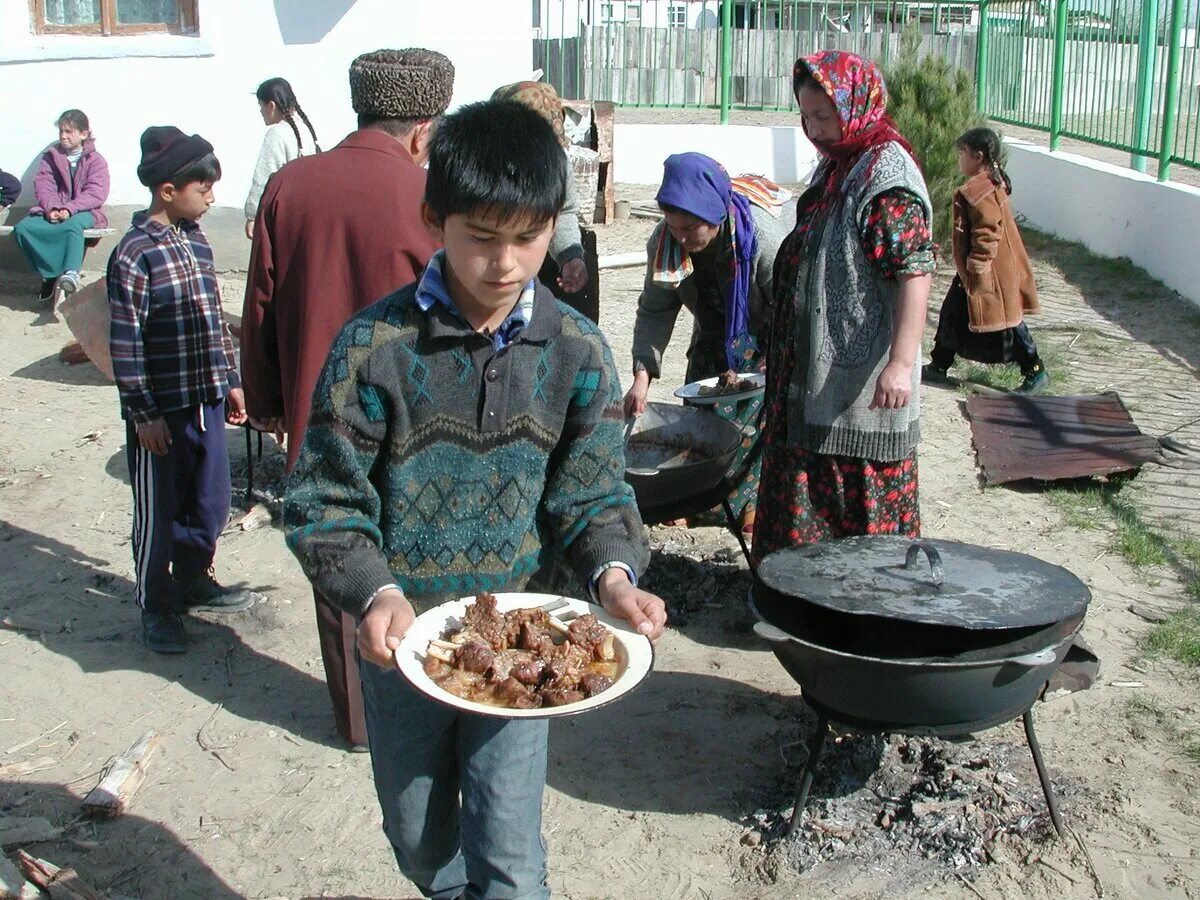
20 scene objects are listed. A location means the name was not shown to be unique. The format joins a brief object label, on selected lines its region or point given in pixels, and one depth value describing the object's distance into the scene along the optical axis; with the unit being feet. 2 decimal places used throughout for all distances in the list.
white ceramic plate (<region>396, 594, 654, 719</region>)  6.62
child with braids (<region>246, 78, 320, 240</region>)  23.94
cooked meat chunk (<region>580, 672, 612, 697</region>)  7.05
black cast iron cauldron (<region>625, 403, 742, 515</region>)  14.84
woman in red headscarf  12.23
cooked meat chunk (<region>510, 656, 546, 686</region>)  7.13
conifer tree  38.47
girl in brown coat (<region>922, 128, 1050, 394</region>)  25.98
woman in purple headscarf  14.97
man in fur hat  12.26
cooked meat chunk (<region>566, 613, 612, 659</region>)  7.41
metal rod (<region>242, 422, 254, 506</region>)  19.65
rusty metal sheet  20.80
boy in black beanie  14.19
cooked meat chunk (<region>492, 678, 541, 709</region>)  7.00
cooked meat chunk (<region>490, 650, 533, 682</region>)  7.03
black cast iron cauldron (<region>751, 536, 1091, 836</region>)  9.77
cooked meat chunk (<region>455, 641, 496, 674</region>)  7.03
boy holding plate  7.00
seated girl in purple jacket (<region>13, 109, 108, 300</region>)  31.65
